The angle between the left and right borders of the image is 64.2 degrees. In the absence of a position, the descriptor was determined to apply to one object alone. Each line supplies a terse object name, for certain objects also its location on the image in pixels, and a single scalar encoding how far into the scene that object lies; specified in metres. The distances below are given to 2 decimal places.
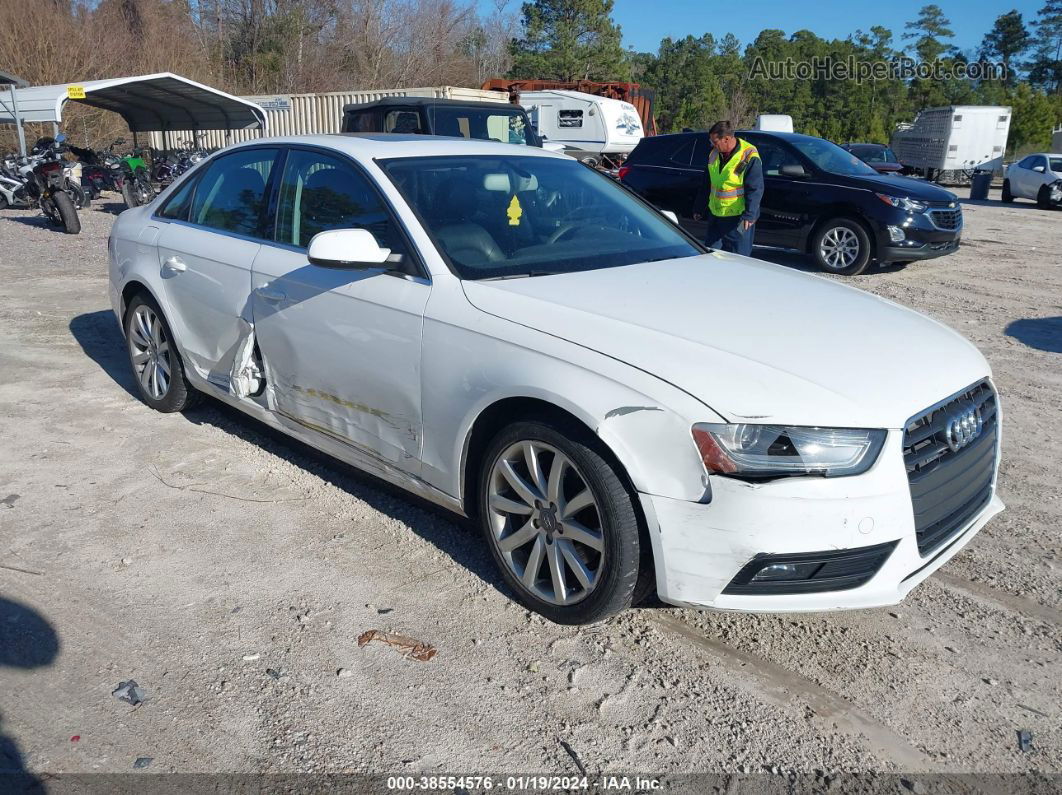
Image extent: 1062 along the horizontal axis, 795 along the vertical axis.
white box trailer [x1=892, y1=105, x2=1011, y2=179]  31.97
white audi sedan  2.57
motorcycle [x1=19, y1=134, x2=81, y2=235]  13.42
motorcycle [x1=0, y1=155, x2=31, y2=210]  16.08
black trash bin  25.03
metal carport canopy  15.15
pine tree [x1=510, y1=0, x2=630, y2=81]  50.03
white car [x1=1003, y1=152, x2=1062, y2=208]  21.98
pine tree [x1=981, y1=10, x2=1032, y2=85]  75.12
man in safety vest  8.00
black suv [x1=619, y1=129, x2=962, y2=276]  10.40
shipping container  24.42
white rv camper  24.42
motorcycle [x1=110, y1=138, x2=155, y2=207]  15.86
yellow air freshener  3.68
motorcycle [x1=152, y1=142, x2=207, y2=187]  17.61
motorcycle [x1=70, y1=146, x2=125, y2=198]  17.30
